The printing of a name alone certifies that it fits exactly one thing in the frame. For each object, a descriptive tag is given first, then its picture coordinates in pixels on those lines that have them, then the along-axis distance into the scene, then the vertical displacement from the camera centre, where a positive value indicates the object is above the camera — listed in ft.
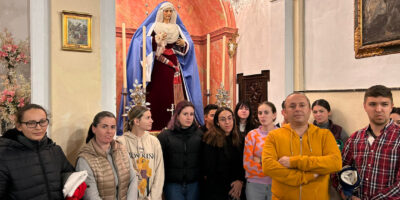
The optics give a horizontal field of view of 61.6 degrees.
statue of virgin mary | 17.58 +1.43
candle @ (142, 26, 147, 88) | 14.07 +1.61
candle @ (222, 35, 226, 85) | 16.27 +1.48
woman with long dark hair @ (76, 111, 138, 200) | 8.18 -1.74
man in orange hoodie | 7.31 -1.39
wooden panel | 16.11 +0.33
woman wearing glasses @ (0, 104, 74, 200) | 6.91 -1.41
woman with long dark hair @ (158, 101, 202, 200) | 10.19 -1.88
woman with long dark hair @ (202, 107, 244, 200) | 10.27 -2.04
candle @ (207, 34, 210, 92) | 16.03 +1.97
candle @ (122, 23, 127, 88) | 13.51 +1.51
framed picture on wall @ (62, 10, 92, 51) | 9.70 +1.88
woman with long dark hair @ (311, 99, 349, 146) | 12.34 -0.87
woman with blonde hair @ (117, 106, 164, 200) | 9.78 -1.78
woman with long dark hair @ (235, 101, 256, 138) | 12.44 -0.86
